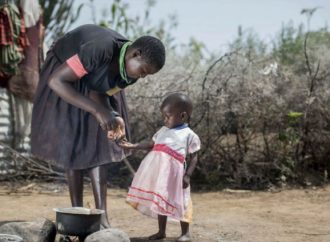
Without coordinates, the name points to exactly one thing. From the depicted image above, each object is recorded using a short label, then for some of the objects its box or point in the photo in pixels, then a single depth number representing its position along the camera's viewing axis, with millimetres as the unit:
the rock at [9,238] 3181
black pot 3385
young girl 3785
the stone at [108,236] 3254
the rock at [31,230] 3445
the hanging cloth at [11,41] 7062
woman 3512
